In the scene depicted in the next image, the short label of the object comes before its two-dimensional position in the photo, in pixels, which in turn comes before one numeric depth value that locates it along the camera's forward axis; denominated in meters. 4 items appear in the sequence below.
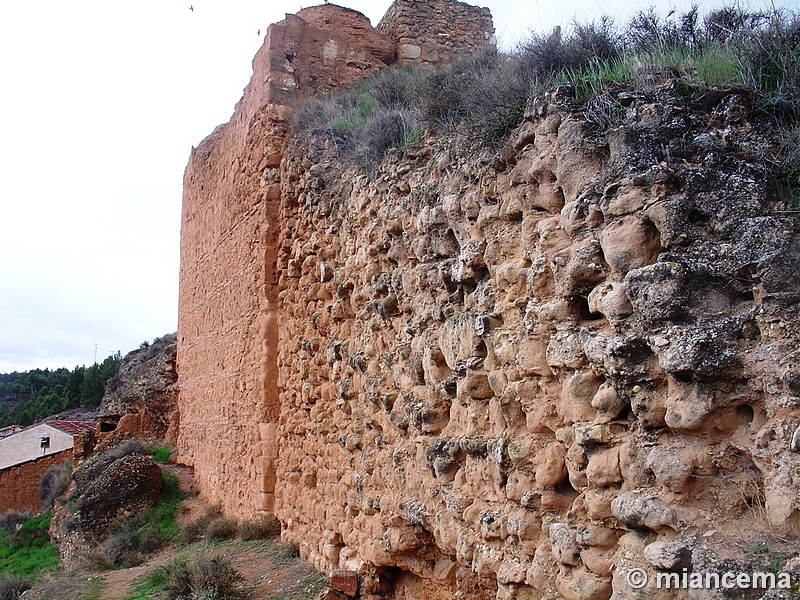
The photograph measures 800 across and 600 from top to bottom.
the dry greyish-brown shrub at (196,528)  8.09
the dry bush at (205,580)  5.18
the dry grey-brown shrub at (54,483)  13.37
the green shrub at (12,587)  7.68
